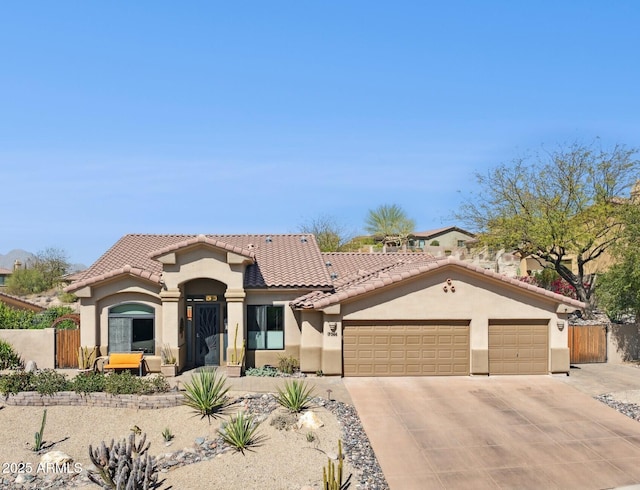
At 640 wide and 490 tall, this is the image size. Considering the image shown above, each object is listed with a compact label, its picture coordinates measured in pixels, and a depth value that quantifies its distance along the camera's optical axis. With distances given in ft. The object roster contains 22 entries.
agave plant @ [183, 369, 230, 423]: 49.83
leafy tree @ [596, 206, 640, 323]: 72.23
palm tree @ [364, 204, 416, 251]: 205.05
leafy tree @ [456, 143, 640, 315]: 94.07
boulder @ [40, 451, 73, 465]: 42.91
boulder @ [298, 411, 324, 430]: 46.50
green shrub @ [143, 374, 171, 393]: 54.13
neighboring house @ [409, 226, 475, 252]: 226.38
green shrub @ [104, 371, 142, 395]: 53.57
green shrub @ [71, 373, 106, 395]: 54.19
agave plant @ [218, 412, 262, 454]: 43.01
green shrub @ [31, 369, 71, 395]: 54.29
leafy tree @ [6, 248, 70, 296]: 179.63
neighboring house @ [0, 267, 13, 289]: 207.21
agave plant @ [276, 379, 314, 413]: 49.93
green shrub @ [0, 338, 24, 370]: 67.36
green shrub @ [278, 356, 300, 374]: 66.33
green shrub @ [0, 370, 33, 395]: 54.29
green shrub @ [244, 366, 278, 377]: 65.26
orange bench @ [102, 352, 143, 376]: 63.62
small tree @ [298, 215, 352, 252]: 178.95
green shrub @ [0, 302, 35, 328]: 80.18
